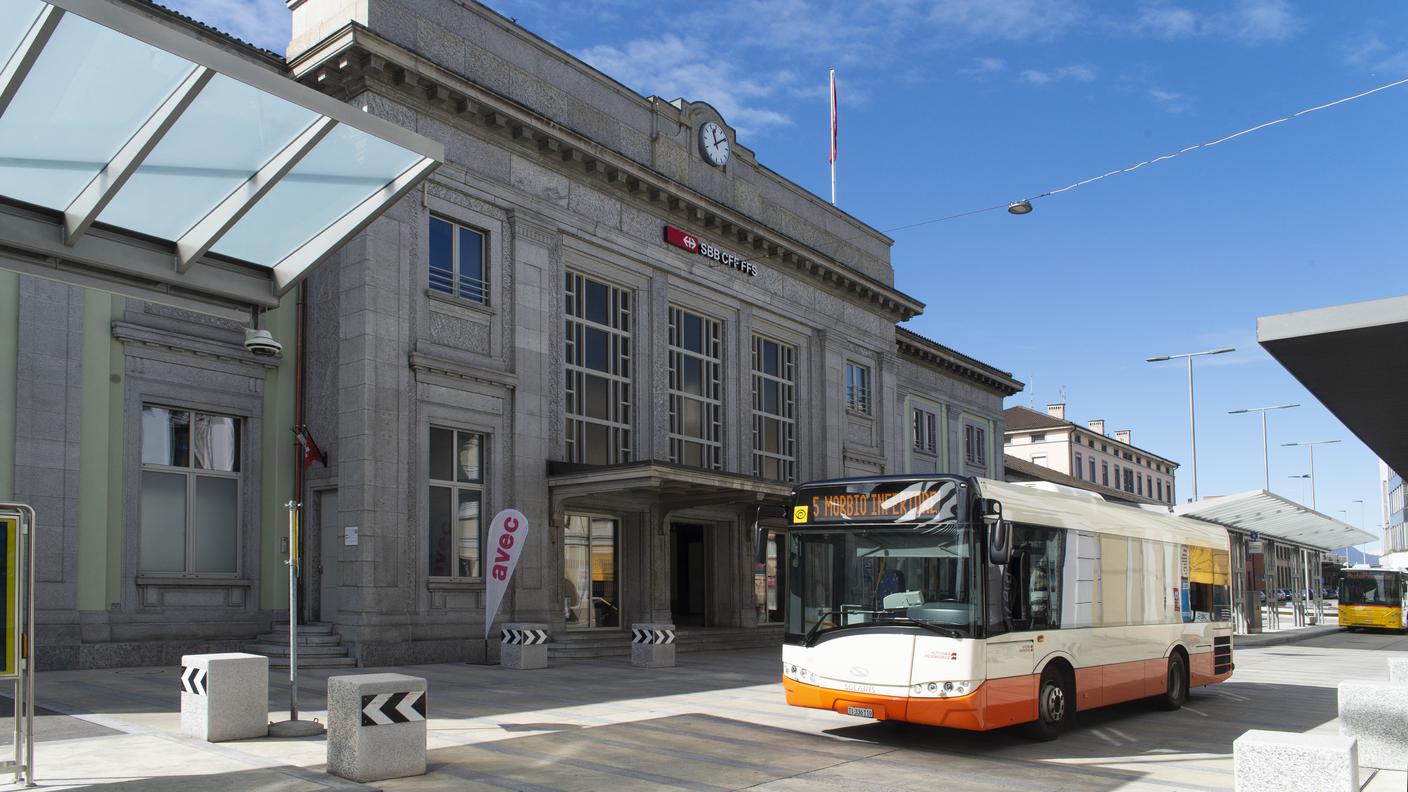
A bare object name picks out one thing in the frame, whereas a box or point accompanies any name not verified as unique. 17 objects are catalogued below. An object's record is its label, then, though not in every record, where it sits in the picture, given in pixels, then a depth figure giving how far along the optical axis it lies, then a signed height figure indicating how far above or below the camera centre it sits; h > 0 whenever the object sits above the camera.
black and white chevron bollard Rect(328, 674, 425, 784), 9.59 -2.04
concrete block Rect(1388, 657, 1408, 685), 12.77 -2.14
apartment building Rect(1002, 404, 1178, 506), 75.12 +2.19
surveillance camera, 10.88 +1.42
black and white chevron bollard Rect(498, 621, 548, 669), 20.08 -2.81
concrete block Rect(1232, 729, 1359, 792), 7.25 -1.83
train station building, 11.00 +2.15
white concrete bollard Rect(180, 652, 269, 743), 11.11 -2.05
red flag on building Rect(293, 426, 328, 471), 20.83 +0.73
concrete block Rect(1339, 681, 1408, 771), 10.40 -2.23
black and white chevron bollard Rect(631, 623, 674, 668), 21.64 -3.06
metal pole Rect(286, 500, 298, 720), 11.49 -1.09
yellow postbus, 43.81 -4.60
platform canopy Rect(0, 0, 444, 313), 8.67 +2.87
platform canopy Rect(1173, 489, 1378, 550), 34.44 -1.29
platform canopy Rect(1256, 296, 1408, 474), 7.85 +0.96
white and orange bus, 11.51 -1.31
